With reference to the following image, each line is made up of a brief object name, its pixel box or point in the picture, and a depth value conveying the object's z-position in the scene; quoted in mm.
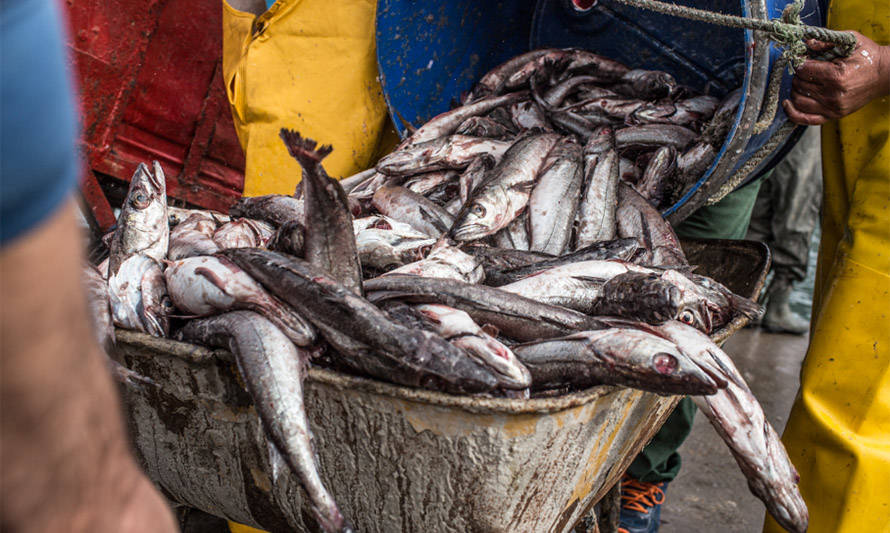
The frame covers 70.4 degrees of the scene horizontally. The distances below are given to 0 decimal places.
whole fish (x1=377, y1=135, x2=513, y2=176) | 2910
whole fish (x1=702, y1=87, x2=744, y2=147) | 2822
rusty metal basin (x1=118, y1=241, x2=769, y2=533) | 1331
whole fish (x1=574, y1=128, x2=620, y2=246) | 2609
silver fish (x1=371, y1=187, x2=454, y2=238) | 2566
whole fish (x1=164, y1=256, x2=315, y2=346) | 1519
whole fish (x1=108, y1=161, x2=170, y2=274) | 2113
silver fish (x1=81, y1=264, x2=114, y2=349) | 1527
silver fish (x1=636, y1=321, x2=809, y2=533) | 1498
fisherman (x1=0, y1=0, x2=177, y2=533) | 458
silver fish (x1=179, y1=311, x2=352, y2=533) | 1239
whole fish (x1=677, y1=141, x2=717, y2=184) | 2764
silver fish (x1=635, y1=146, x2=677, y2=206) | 2834
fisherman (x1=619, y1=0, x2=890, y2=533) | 2219
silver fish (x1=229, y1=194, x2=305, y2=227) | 2496
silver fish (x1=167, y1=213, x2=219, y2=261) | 2168
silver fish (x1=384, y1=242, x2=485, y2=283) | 1937
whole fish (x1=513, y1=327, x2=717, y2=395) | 1319
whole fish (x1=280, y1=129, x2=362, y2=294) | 1704
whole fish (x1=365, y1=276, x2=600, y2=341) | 1701
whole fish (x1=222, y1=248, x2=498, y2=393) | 1337
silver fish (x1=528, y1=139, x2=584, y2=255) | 2568
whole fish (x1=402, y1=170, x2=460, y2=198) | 2959
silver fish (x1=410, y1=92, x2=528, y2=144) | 3137
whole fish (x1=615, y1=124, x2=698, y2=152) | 2992
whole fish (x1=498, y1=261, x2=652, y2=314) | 1921
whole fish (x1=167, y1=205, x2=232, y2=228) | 2619
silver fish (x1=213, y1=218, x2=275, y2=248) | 2262
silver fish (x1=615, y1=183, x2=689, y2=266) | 2354
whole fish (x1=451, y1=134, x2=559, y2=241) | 2391
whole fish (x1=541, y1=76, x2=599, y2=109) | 3410
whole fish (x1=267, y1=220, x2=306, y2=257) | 1813
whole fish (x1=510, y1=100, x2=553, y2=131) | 3328
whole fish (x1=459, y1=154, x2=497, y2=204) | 2795
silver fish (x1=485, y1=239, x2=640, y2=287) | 2070
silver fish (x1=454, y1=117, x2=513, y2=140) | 3178
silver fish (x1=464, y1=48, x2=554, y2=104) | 3477
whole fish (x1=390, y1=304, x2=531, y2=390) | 1412
